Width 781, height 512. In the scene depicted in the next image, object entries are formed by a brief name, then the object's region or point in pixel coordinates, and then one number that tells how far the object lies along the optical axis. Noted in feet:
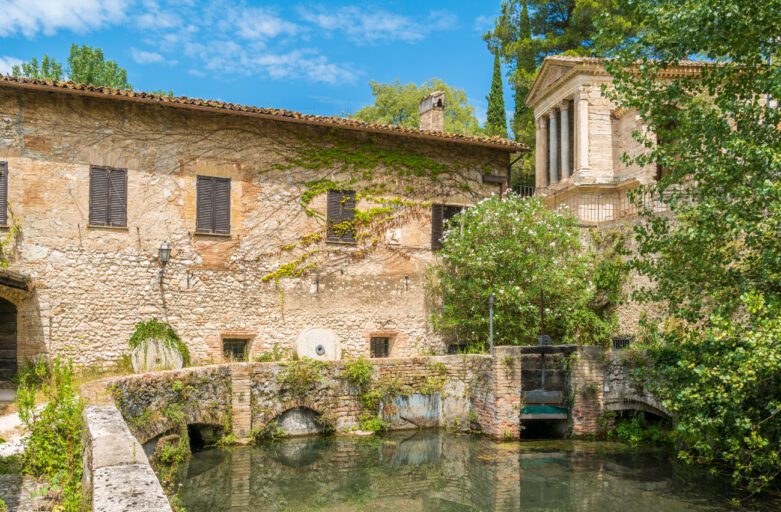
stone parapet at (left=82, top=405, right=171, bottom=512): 13.85
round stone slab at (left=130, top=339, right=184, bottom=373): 47.29
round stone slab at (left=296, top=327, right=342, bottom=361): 53.36
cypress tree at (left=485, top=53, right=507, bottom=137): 105.70
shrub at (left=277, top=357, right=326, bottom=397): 44.50
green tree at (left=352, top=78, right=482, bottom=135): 127.03
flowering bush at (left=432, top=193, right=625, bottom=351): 53.57
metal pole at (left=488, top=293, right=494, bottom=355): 48.86
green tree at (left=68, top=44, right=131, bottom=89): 116.98
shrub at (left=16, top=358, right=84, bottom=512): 22.88
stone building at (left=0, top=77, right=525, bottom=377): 46.80
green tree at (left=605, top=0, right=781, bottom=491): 30.01
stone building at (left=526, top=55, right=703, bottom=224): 77.10
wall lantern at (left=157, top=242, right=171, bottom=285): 49.62
